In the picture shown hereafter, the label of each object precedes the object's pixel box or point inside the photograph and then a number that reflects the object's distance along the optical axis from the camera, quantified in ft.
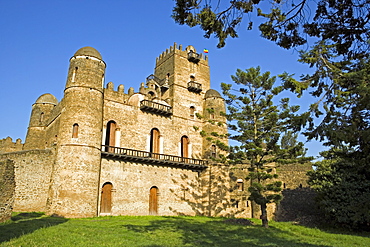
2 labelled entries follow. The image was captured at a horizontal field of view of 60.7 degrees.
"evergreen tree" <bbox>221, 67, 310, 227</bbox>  65.82
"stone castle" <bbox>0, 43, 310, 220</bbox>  65.05
